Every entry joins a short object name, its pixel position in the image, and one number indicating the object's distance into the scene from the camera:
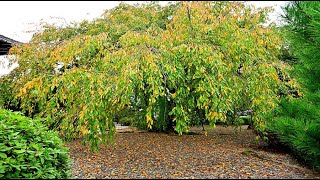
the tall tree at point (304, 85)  3.27
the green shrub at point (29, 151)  2.93
